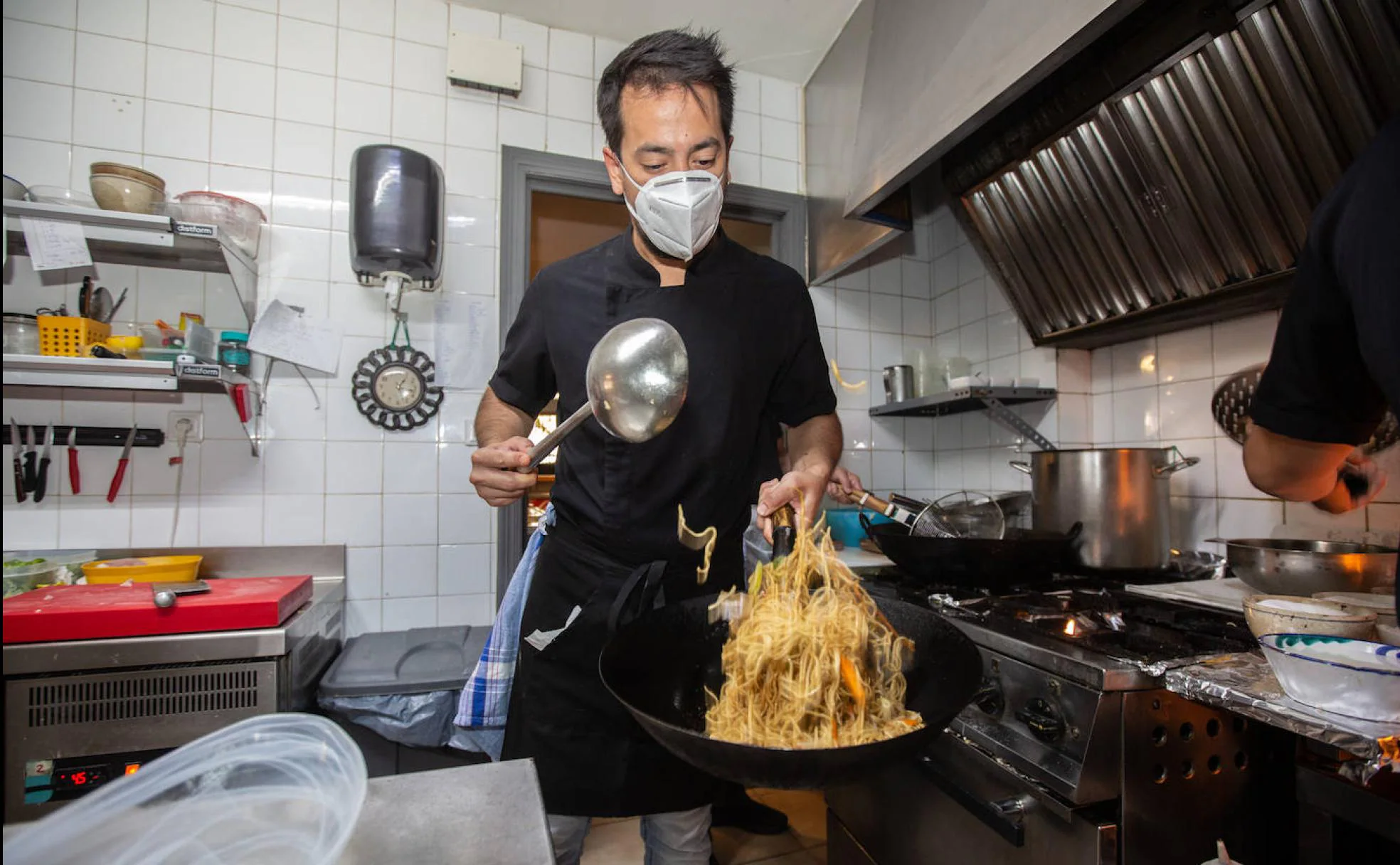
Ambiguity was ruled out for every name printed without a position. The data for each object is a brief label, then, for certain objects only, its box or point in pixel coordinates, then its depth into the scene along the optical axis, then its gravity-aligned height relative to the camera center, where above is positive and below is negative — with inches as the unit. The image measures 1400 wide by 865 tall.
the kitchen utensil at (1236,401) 80.4 +6.5
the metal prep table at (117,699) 69.7 -27.0
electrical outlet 95.1 +1.9
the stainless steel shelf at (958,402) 101.0 +7.8
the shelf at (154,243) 82.0 +24.6
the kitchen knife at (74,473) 91.3 -4.6
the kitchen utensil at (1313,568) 59.2 -9.6
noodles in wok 45.1 -15.2
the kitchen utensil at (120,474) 92.0 -4.8
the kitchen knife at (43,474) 89.4 -4.8
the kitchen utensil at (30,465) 89.2 -3.5
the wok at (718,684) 33.9 -14.9
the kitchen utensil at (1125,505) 81.2 -6.0
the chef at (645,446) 59.3 +0.1
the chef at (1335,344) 34.7 +6.5
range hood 63.4 +31.7
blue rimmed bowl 40.4 -12.9
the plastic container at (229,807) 23.1 -13.1
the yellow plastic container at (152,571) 82.4 -16.0
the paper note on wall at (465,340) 106.2 +15.9
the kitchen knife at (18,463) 88.7 -3.4
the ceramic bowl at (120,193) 83.0 +29.5
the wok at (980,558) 72.7 -11.4
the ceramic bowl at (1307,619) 46.3 -11.0
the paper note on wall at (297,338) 97.0 +14.6
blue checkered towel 66.7 -21.5
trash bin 83.0 -31.5
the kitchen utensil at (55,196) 82.4 +28.8
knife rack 90.1 +0.1
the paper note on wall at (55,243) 81.6 +23.0
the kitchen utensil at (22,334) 82.9 +12.4
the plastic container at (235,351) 91.4 +11.7
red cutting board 69.8 -17.9
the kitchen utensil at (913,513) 84.0 -7.7
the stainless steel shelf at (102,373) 79.7 +7.7
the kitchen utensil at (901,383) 121.4 +11.9
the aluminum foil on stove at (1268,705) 39.0 -15.6
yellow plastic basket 82.6 +12.2
